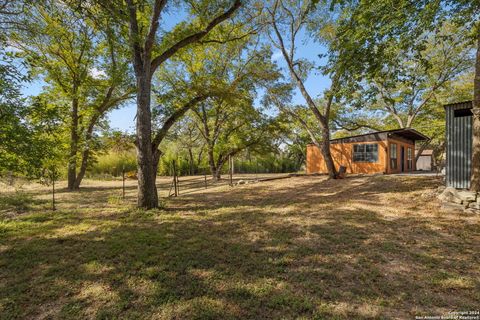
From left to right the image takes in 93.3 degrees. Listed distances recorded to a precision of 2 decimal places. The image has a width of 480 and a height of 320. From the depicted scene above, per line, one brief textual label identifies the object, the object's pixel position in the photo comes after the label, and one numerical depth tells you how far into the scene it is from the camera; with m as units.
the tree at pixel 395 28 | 5.16
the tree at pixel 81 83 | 10.75
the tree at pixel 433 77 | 14.87
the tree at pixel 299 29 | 12.04
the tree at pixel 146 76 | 6.34
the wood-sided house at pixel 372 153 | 14.32
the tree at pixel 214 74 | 9.28
